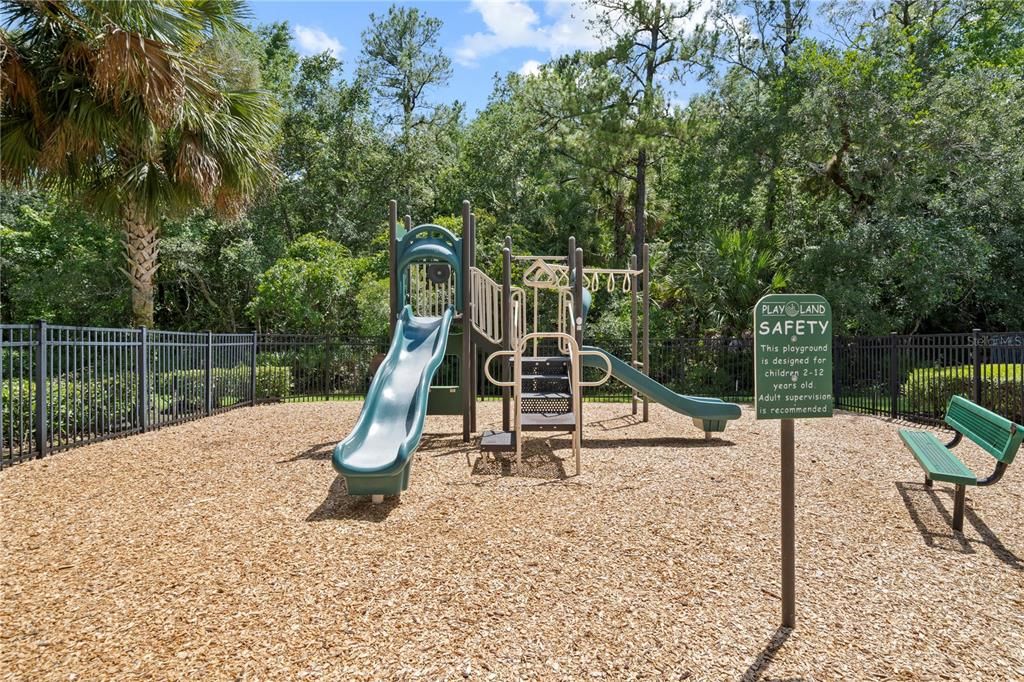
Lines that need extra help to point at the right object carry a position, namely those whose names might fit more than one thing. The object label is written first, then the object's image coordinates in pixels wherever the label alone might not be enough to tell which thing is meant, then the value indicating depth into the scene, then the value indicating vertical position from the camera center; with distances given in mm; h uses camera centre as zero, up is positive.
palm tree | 7586 +3230
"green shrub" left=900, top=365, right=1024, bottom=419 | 8922 -737
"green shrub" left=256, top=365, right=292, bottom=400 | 13383 -792
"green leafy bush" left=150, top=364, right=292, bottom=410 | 9742 -727
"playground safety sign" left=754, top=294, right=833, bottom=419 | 2857 -55
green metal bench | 4348 -828
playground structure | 6148 -195
